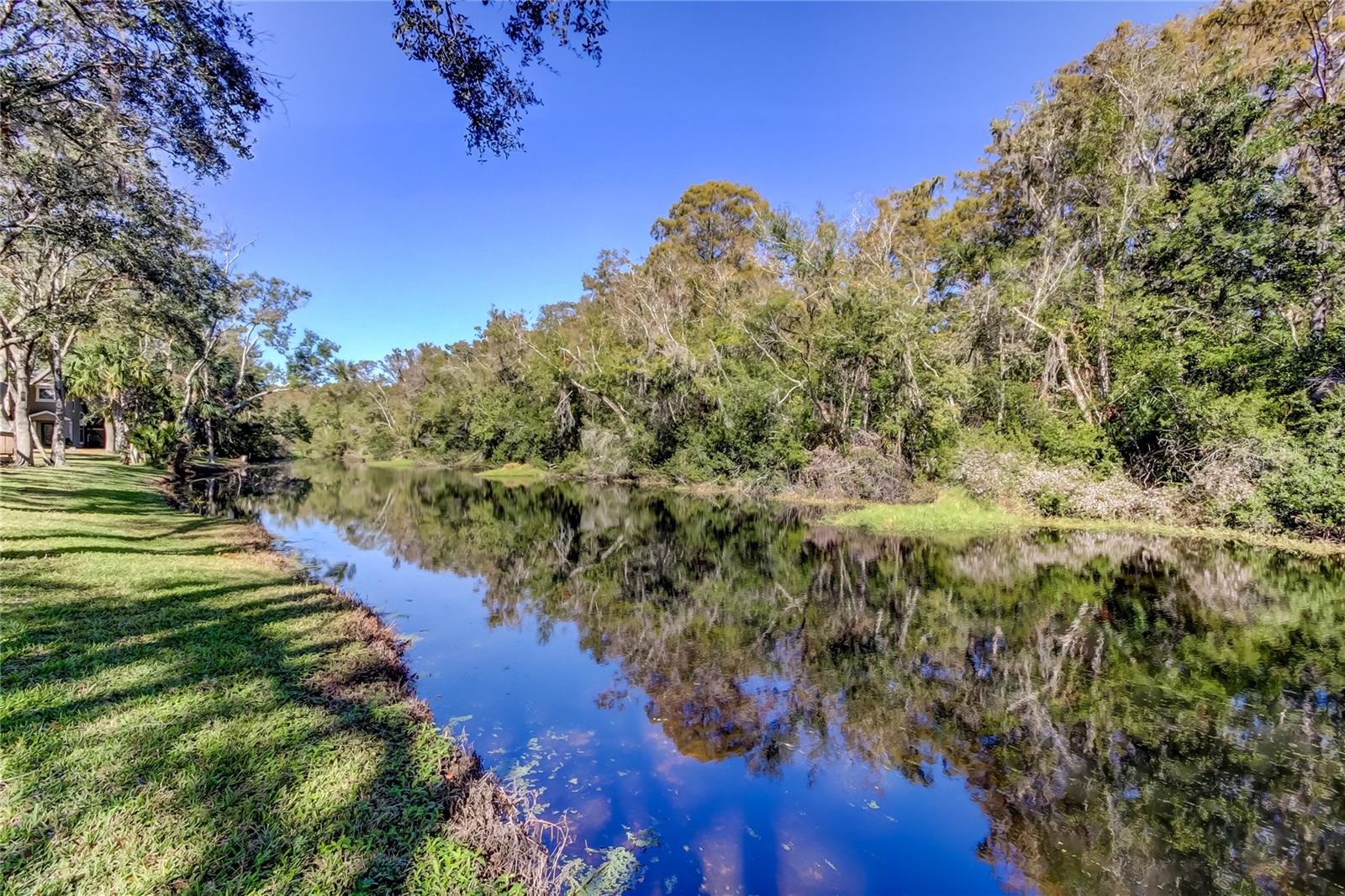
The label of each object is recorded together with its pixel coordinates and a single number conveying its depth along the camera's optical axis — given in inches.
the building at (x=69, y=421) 1478.8
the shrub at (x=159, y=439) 998.4
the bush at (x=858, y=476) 871.7
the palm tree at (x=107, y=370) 1088.2
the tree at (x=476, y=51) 234.8
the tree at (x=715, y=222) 1574.8
